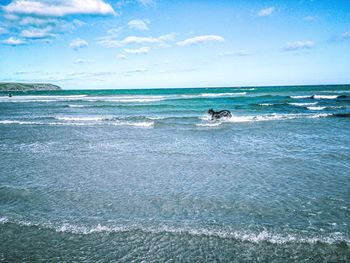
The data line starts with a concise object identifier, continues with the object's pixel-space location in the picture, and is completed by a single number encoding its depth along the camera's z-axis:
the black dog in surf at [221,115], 24.69
